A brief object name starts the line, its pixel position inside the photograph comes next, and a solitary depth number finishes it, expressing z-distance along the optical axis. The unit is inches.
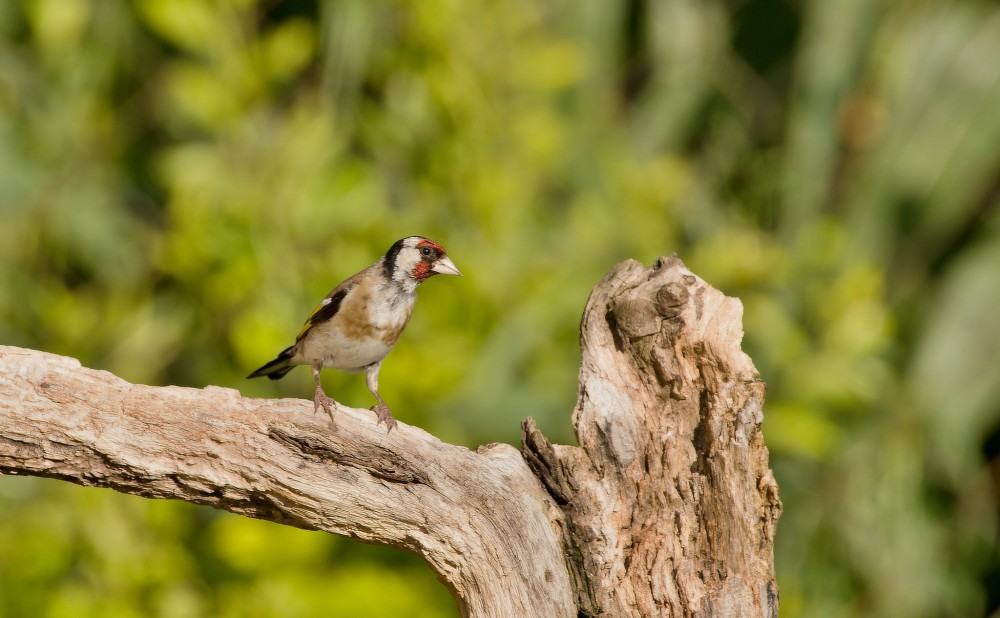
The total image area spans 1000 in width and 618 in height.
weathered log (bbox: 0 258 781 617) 236.1
